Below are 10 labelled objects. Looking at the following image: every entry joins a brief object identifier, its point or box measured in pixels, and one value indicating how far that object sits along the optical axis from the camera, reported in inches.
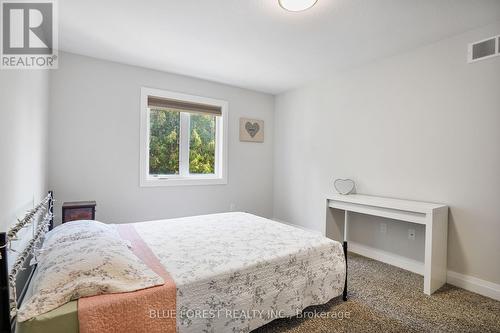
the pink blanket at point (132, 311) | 44.4
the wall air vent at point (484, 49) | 88.2
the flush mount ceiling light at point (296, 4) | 75.0
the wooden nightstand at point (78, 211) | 104.6
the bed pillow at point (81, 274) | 44.3
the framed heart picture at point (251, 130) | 168.7
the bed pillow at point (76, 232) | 64.8
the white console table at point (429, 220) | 89.4
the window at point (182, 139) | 137.7
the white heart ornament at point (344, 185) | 131.3
